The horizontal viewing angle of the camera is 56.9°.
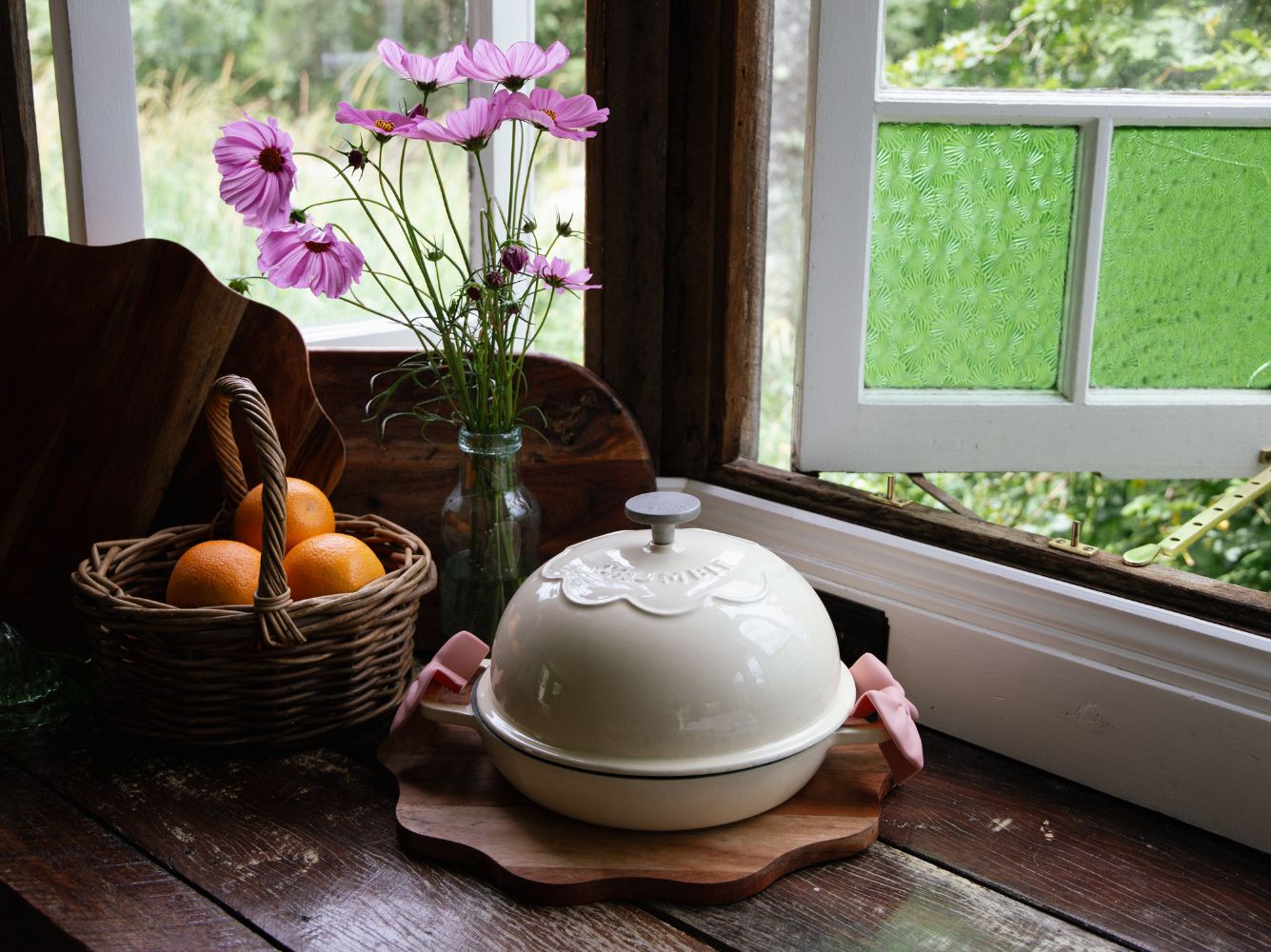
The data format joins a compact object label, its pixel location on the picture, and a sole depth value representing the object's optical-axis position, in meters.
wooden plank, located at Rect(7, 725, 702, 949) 0.83
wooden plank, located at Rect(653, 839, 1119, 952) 0.82
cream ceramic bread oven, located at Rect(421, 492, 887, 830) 0.83
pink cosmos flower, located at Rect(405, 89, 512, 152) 0.93
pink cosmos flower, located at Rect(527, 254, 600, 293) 1.04
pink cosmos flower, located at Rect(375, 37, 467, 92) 0.94
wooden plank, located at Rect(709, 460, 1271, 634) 0.99
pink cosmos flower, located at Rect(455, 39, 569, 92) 0.95
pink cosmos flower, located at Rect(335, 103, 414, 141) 0.95
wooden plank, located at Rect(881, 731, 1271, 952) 0.86
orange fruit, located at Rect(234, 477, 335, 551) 1.06
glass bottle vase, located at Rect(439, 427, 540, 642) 1.09
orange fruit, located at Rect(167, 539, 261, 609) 0.98
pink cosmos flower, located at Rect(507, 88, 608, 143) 0.97
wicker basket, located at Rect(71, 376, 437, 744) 0.94
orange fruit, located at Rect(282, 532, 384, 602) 1.01
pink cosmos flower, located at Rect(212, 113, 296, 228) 0.95
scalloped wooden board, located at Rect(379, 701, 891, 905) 0.85
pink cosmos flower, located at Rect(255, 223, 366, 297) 0.97
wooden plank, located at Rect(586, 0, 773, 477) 1.21
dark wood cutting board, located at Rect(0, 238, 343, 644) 1.14
